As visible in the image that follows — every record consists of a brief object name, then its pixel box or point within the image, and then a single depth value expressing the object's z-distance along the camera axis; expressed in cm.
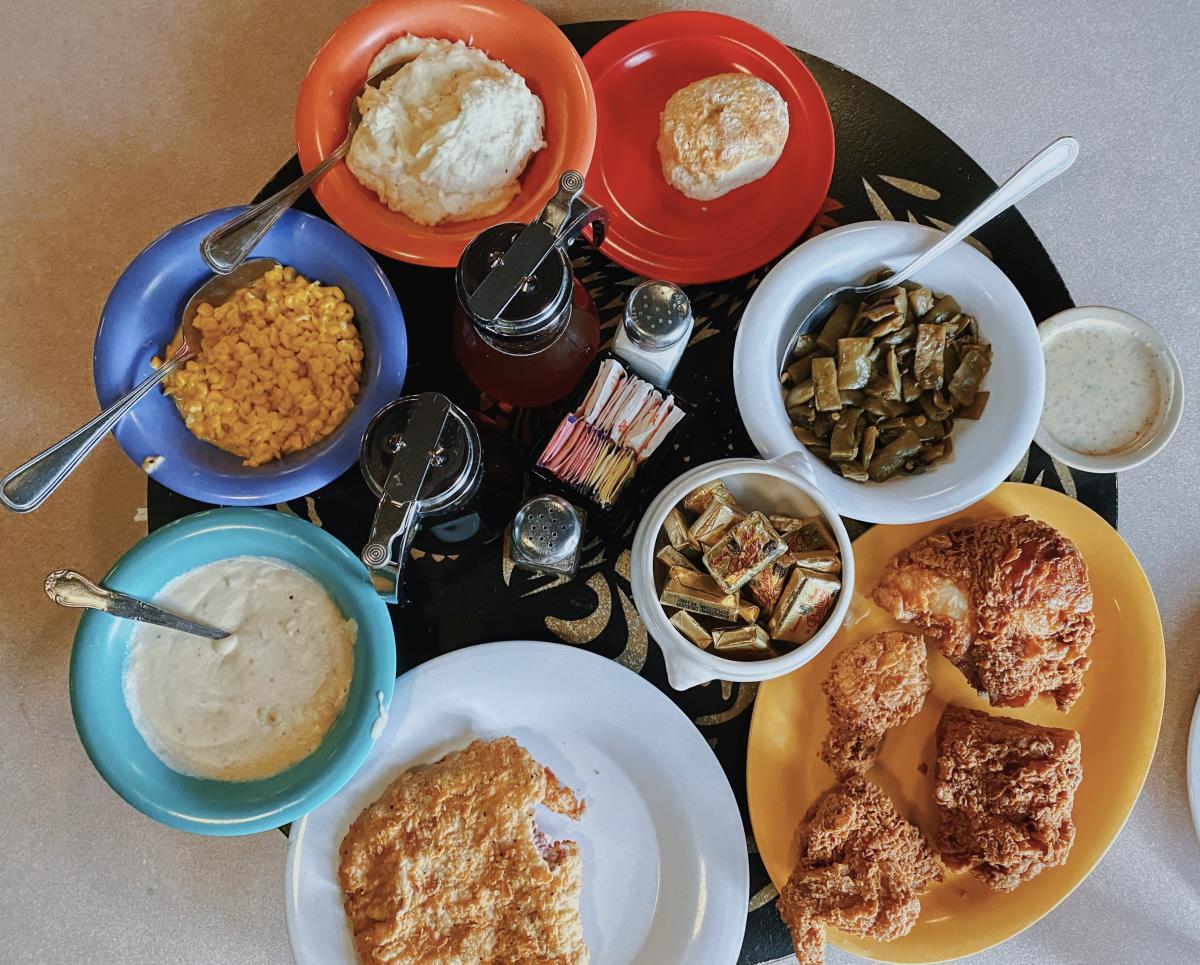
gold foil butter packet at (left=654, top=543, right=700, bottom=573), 60
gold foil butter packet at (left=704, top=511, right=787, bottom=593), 58
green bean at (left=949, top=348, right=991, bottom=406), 61
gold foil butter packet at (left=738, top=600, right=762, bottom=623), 59
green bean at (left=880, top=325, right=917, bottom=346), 62
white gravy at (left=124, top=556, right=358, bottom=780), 59
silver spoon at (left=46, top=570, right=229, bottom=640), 54
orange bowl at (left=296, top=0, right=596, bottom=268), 61
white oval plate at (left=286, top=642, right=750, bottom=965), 62
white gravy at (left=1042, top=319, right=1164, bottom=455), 67
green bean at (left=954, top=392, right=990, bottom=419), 61
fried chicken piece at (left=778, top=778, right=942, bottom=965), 60
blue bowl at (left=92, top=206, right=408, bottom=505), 57
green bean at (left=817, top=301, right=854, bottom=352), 63
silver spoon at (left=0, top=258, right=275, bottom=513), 56
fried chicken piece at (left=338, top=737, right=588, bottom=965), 61
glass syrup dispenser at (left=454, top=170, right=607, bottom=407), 52
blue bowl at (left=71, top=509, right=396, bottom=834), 57
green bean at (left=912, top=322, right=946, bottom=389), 61
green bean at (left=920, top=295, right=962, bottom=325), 62
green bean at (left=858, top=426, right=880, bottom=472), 62
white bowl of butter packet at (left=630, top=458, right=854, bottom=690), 56
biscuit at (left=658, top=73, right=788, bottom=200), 63
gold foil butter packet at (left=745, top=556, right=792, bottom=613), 59
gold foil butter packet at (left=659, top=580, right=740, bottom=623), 59
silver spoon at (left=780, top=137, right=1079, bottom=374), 59
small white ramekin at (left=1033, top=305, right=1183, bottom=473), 65
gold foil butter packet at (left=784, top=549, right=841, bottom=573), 57
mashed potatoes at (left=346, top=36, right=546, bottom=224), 61
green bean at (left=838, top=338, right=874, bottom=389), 61
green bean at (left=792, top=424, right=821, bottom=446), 62
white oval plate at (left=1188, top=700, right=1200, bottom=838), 70
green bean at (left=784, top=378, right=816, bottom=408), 62
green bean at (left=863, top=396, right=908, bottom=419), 62
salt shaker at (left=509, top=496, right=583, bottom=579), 60
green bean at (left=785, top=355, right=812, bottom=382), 63
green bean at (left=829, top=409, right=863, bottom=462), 61
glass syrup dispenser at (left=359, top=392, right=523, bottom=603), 53
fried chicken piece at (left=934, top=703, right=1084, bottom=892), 61
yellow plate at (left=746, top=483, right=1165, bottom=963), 63
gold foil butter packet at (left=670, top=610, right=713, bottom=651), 58
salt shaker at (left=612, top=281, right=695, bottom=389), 59
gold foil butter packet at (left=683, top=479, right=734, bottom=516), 59
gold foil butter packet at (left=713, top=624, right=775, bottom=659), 58
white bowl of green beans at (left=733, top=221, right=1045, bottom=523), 59
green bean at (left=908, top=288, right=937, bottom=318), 62
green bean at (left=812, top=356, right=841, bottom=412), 61
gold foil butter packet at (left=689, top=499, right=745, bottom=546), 59
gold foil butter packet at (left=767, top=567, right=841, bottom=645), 57
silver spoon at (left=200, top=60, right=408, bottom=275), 57
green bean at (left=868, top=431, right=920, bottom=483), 61
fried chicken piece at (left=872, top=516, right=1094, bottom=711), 60
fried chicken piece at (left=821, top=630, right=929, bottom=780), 62
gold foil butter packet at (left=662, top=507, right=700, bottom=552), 59
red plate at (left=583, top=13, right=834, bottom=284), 65
